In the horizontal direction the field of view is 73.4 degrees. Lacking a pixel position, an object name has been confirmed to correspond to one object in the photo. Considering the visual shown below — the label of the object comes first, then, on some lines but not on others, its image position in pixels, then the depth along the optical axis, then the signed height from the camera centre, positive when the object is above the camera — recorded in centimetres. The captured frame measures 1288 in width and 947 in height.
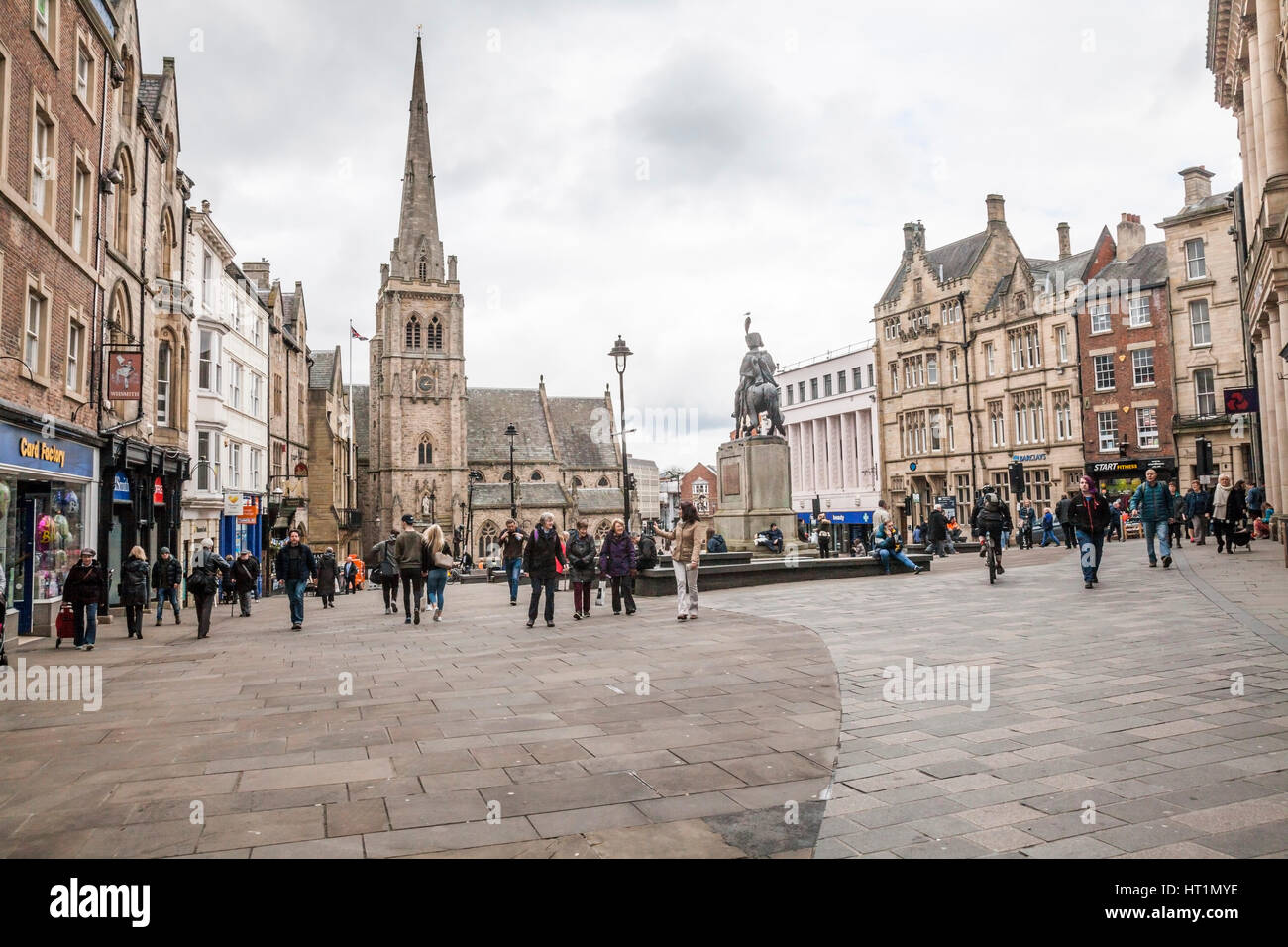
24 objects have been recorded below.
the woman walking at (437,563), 1517 -58
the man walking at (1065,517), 2708 -28
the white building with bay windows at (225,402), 2906 +503
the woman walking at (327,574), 2030 -92
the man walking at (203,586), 1431 -81
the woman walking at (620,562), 1434 -62
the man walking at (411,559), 1527 -48
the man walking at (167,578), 1806 -79
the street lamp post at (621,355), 2678 +528
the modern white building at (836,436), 5991 +606
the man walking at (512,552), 1778 -49
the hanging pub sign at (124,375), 1791 +345
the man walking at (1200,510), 2305 -18
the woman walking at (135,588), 1409 -77
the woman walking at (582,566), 1373 -64
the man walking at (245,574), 1805 -78
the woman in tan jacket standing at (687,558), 1291 -55
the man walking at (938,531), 2752 -59
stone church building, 7194 +1157
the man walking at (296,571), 1502 -61
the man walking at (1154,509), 1601 -8
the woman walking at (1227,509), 1941 -15
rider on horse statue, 2395 +355
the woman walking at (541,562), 1337 -54
